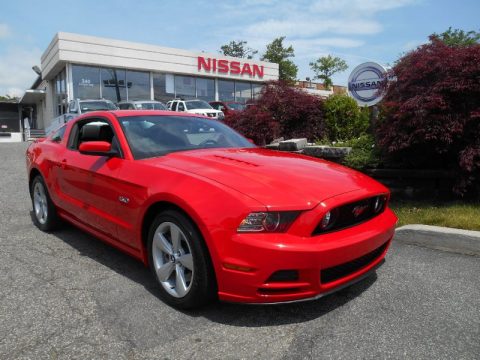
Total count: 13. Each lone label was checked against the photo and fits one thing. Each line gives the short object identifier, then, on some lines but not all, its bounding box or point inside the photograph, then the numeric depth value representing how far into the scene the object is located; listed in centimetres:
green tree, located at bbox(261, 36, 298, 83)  5369
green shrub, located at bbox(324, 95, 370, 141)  834
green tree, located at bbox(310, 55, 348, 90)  6391
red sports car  265
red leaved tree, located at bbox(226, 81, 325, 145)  836
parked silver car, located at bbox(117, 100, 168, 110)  1798
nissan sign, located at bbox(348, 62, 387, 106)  691
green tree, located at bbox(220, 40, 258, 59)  6319
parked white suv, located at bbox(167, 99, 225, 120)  1952
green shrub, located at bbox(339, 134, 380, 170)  606
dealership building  2367
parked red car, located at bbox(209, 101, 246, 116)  2064
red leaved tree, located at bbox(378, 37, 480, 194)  493
